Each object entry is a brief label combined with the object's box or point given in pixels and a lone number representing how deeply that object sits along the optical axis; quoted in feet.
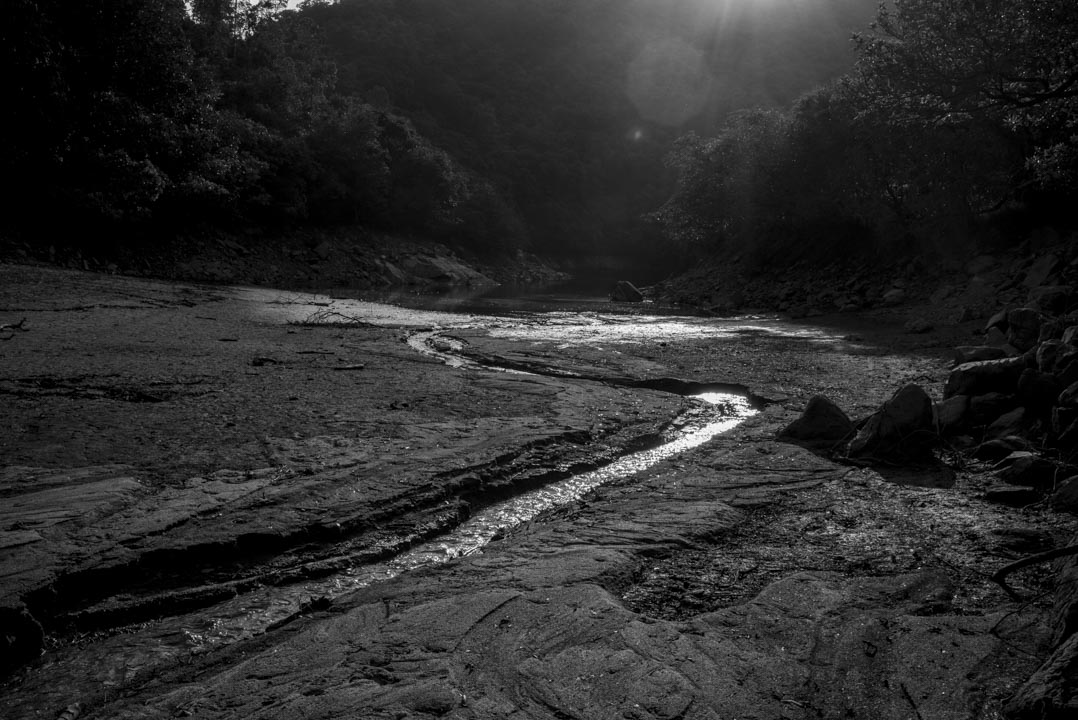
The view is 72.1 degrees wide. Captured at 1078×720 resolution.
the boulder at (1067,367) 14.65
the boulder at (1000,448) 14.48
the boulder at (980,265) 51.13
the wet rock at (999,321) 30.42
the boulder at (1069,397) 13.74
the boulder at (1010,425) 15.20
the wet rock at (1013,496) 12.37
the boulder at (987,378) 16.61
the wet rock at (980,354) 20.48
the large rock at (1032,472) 12.85
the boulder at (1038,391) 15.02
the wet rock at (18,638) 8.02
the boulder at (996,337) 27.17
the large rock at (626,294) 76.13
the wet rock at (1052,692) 5.92
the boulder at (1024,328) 23.20
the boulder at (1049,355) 15.74
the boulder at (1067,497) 11.60
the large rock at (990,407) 16.06
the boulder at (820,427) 16.56
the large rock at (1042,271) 42.71
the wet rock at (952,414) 16.04
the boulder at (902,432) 15.16
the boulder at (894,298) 55.70
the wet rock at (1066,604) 7.20
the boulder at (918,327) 39.86
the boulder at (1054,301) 28.66
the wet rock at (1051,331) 19.47
